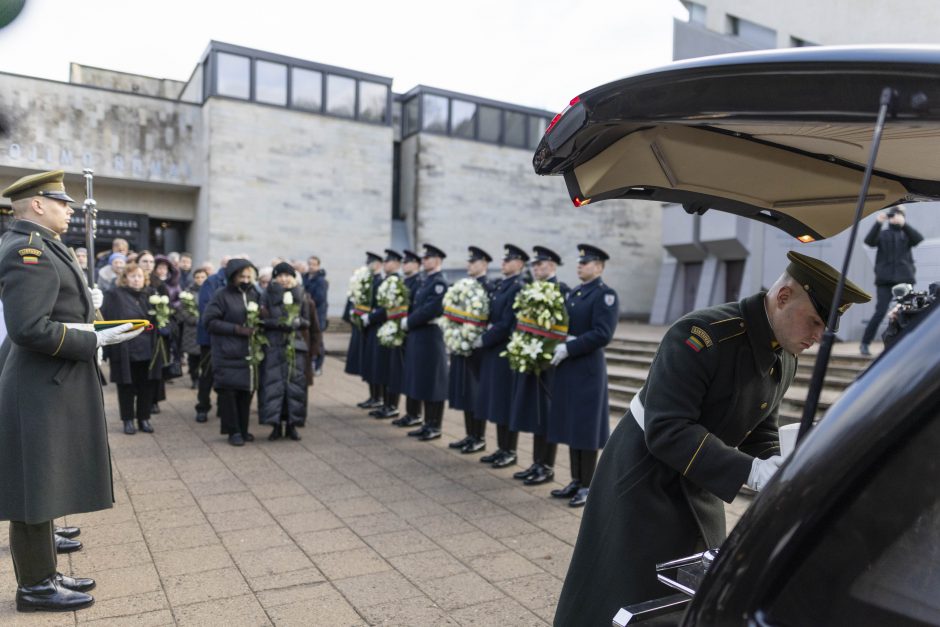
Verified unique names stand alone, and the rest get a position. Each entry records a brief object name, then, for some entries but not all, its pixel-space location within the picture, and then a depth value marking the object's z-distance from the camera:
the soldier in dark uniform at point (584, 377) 5.94
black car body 1.01
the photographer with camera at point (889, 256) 9.19
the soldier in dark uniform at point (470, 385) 7.61
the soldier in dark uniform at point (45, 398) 3.48
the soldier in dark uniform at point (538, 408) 6.37
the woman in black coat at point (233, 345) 7.43
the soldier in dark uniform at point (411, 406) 8.79
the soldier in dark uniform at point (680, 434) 2.14
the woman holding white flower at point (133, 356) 7.56
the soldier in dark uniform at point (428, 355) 8.15
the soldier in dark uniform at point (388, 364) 8.96
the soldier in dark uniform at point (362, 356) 9.85
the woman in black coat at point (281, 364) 7.62
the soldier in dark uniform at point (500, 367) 6.96
